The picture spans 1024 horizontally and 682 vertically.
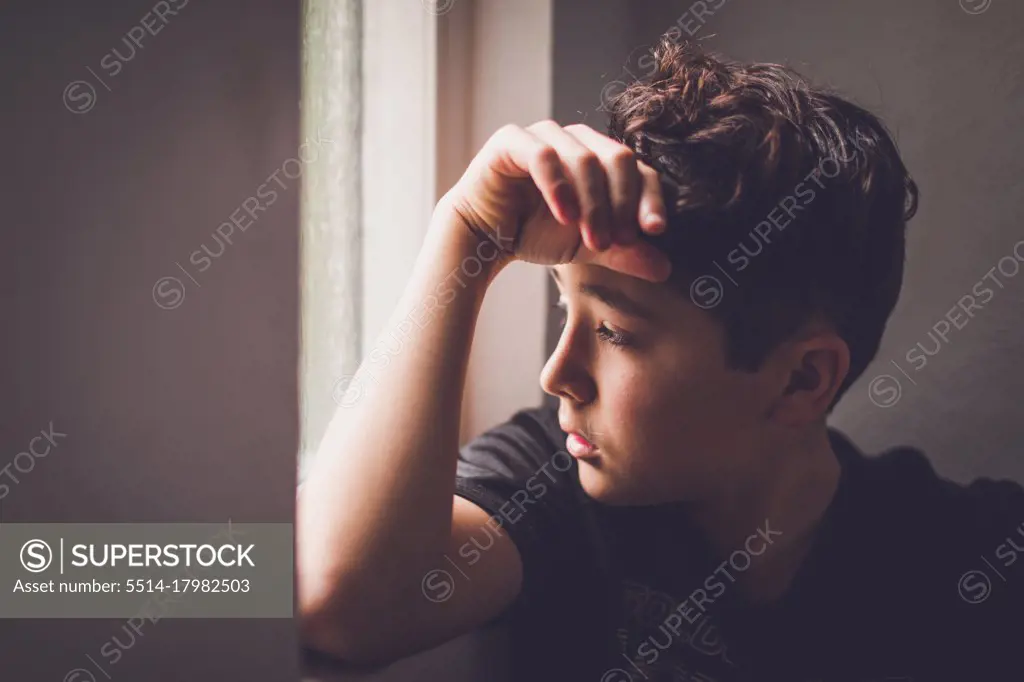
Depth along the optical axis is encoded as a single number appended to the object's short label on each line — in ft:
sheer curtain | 2.90
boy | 2.11
